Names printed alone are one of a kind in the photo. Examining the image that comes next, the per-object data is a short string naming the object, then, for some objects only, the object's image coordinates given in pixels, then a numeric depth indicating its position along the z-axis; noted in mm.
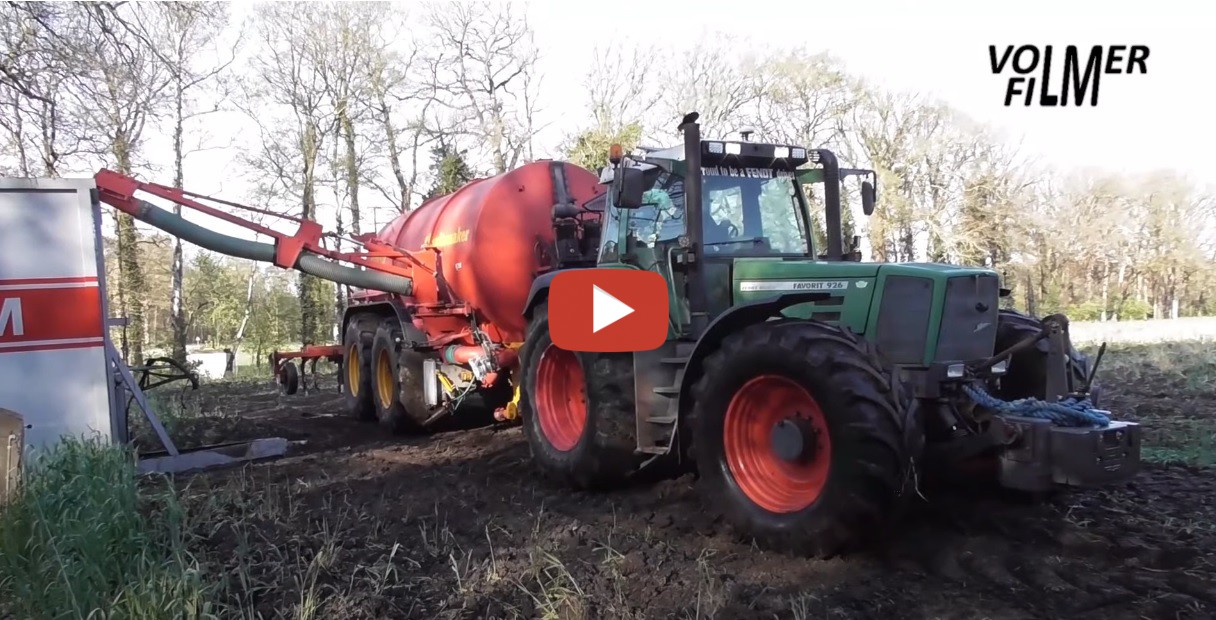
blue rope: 4297
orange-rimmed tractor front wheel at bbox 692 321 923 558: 4168
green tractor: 4211
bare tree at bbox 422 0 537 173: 28859
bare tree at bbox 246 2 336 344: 28078
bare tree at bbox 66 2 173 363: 9289
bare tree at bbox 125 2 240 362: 20234
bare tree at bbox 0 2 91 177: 8938
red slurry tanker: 8359
